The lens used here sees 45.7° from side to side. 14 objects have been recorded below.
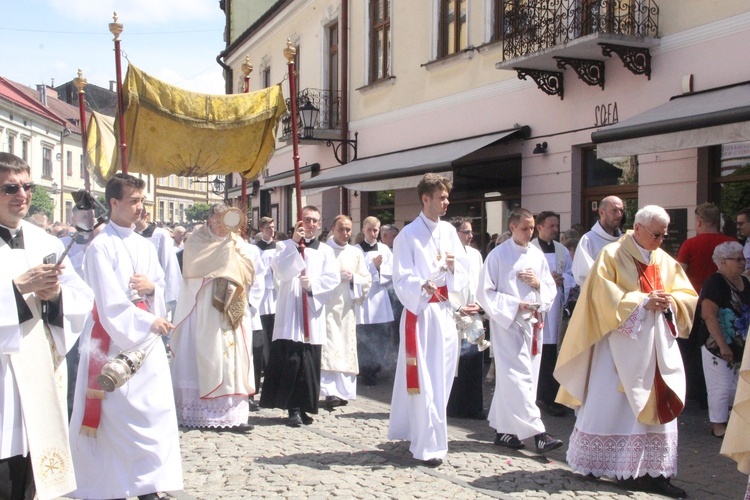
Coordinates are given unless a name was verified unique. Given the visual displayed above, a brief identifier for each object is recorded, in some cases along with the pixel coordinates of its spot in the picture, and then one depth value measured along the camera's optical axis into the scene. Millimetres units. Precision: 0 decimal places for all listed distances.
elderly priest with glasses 5438
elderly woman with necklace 6914
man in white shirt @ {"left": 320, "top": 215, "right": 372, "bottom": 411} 8711
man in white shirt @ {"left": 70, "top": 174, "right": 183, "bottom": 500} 4805
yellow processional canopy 8148
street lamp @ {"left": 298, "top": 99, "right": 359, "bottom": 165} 17953
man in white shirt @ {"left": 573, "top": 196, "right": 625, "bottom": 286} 7621
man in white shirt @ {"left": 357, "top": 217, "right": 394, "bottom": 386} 10336
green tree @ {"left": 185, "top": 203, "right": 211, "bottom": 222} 79750
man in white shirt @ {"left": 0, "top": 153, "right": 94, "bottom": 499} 3809
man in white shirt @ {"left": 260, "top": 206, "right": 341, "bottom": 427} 7566
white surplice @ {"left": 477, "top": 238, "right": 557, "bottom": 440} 6508
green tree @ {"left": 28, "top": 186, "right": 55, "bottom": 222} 40438
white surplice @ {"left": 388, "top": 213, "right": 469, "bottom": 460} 6043
